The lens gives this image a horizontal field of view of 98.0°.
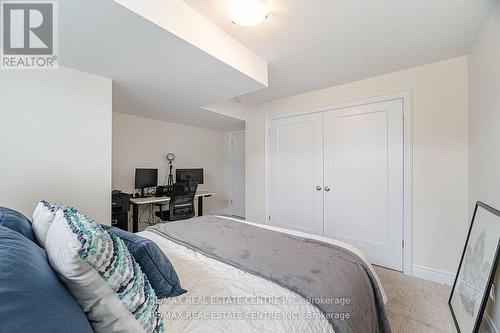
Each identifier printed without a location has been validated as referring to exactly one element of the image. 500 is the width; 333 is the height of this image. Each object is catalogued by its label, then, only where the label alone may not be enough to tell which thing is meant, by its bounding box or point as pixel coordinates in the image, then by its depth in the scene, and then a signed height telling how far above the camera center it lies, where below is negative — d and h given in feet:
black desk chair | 11.02 -2.03
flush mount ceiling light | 4.80 +3.54
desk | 10.62 -1.74
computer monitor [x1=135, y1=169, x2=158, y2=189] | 11.99 -0.64
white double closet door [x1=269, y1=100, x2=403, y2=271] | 8.44 -0.43
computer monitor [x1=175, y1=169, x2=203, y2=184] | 13.99 -0.57
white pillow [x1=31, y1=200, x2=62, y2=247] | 2.94 -0.76
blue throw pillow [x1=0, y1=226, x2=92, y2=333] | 1.38 -0.93
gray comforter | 3.29 -1.86
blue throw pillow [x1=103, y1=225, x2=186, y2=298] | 2.95 -1.37
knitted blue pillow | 1.94 -1.06
